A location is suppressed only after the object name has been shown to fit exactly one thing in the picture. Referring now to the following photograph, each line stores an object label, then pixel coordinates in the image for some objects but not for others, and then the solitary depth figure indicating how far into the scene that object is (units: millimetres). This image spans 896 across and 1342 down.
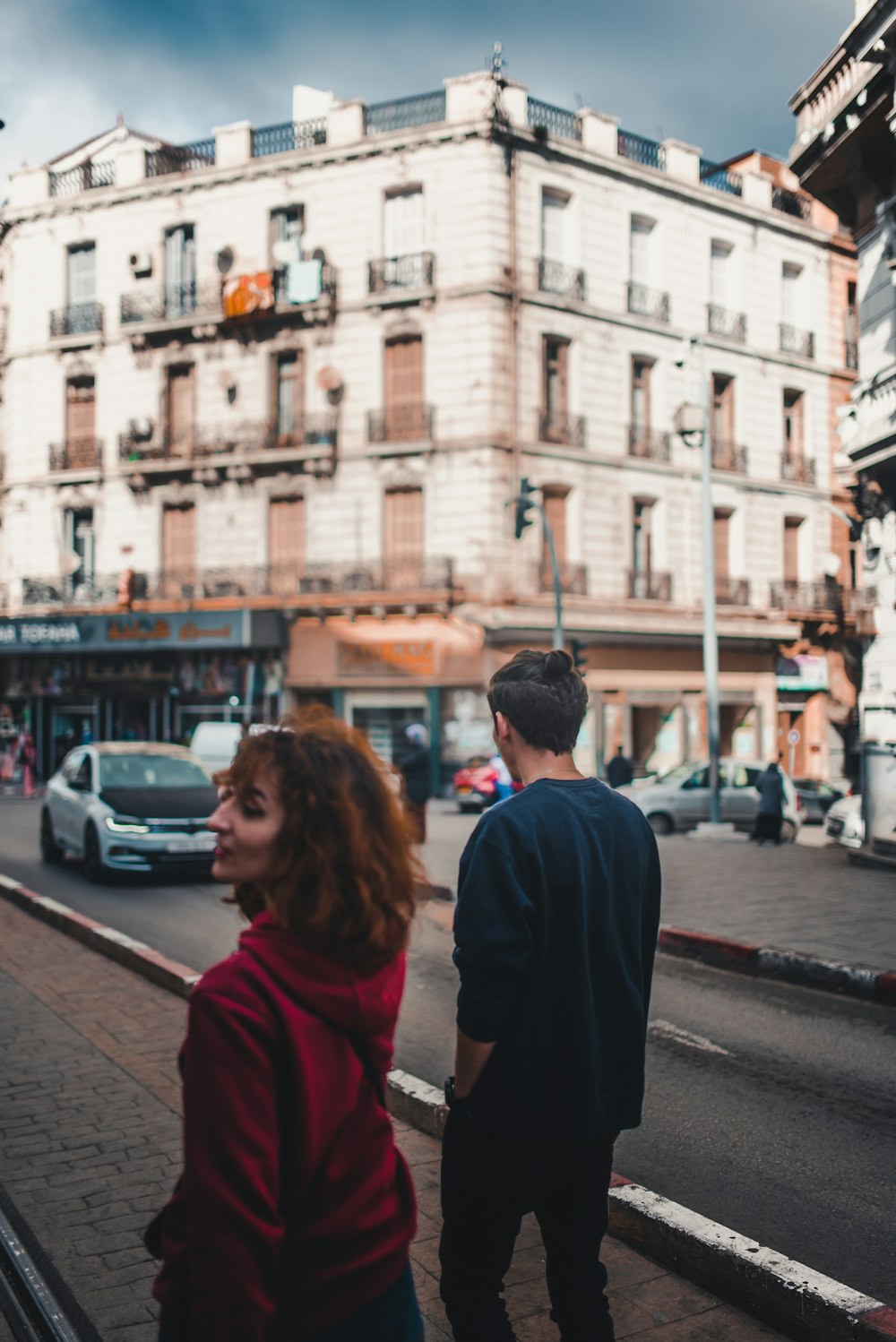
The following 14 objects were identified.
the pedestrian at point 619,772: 20238
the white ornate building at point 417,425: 26922
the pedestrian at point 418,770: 14156
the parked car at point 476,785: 23125
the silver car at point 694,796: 20625
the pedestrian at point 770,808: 17344
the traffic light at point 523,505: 22078
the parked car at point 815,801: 24641
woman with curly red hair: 1700
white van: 23438
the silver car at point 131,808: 12359
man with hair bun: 2512
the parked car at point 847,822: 16531
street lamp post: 19453
